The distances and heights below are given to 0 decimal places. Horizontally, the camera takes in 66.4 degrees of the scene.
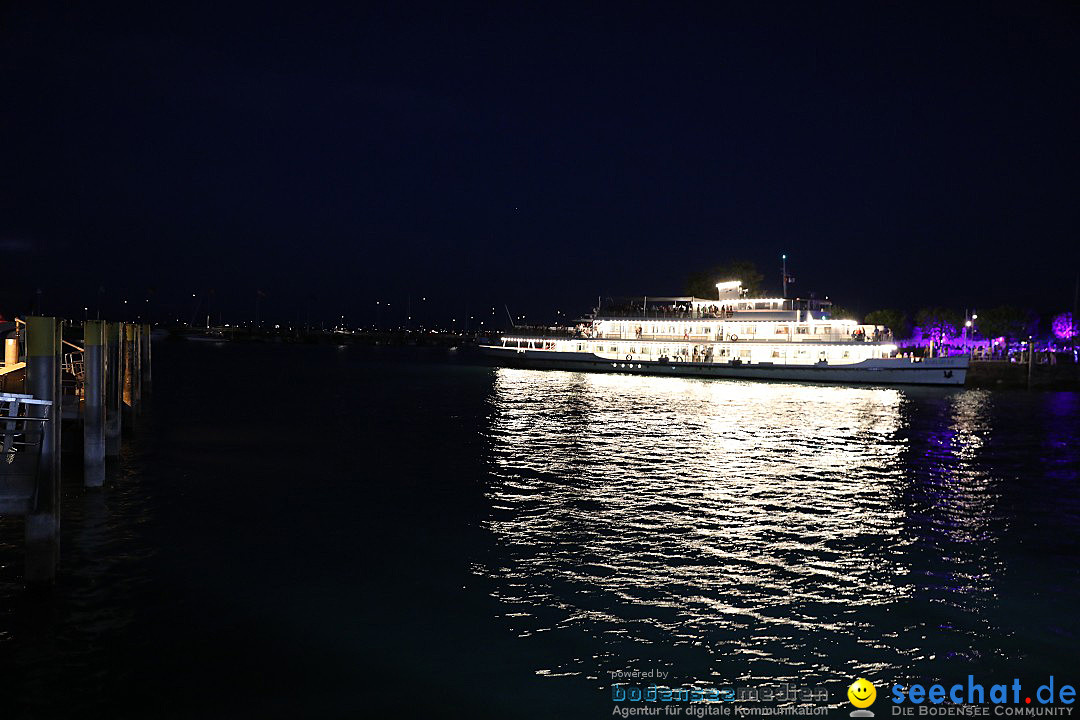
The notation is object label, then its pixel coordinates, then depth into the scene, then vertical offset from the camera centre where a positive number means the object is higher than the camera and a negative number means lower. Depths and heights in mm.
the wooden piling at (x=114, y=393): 24734 -2174
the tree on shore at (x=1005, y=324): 106375 +2763
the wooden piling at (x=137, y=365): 37000 -1729
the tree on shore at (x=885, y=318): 109125 +3348
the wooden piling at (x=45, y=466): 12078 -2054
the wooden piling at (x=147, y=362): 43875 -1999
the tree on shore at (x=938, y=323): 111438 +2922
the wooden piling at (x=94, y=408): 19797 -1962
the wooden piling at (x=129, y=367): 33000 -1694
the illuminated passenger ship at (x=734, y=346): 71938 -587
